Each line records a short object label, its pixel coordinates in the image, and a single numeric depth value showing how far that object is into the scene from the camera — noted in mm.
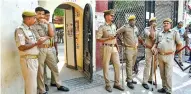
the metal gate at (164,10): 7116
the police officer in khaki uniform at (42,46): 3862
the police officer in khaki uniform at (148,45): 4497
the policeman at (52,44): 4045
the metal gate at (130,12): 6333
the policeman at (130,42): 4466
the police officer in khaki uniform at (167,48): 4156
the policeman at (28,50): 3017
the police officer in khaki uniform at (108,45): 4238
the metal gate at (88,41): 4599
